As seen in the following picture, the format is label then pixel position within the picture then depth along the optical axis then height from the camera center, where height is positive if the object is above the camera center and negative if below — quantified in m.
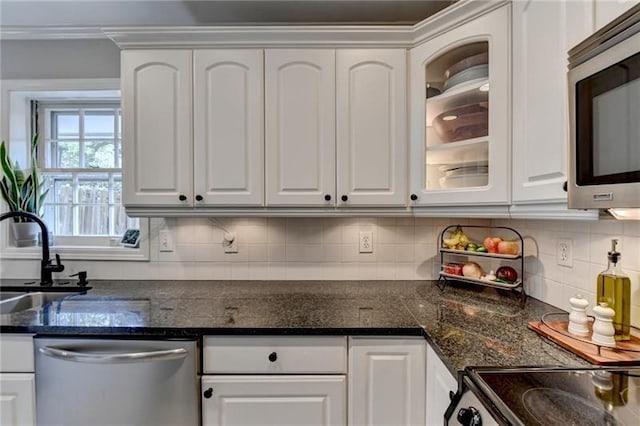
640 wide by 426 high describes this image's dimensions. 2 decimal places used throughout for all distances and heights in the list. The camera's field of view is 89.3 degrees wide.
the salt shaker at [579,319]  1.03 -0.35
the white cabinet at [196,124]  1.58 +0.43
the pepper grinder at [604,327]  0.95 -0.35
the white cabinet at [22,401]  1.22 -0.72
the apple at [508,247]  1.51 -0.17
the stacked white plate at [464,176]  1.39 +0.16
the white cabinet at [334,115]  1.57 +0.47
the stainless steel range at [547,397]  0.67 -0.42
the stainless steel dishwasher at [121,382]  1.19 -0.63
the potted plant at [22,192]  1.85 +0.11
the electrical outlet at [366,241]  1.88 -0.18
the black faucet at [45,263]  1.75 -0.28
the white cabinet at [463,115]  1.30 +0.43
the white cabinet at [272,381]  1.20 -0.63
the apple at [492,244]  1.57 -0.16
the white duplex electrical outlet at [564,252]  1.32 -0.17
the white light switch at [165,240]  1.90 -0.17
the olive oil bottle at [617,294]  1.01 -0.27
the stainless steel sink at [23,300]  1.72 -0.47
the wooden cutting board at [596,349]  0.89 -0.41
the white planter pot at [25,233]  1.90 -0.12
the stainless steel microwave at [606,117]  0.72 +0.23
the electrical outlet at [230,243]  1.88 -0.18
